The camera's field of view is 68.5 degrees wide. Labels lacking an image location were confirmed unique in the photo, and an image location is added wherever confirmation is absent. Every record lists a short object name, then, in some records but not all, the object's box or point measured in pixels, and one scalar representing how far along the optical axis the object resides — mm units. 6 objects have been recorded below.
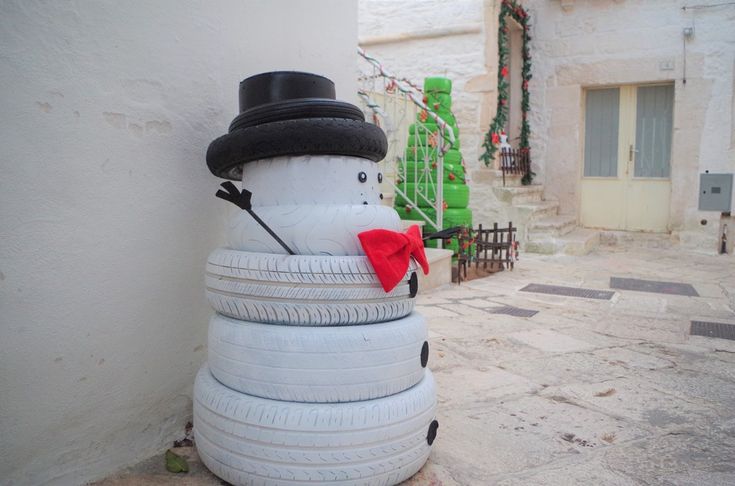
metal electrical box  7504
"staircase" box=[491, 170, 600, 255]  7266
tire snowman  1567
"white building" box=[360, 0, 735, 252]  7570
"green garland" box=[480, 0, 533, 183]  8039
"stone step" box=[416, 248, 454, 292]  4930
